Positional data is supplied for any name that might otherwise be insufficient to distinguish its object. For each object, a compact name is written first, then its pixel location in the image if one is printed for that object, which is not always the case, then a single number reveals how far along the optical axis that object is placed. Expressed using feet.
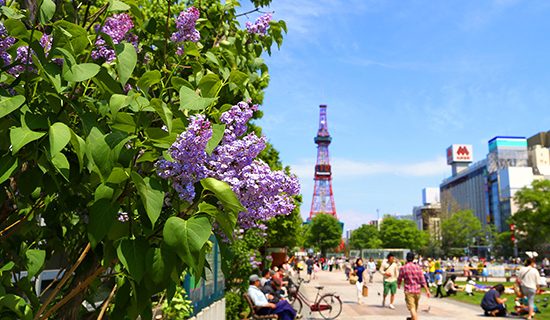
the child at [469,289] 83.70
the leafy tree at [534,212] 261.85
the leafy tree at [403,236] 412.77
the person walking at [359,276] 72.64
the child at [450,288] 82.91
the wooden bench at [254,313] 40.24
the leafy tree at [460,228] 345.10
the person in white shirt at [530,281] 53.26
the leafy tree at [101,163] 5.45
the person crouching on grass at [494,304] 56.65
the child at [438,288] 83.02
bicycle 52.90
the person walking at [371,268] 123.75
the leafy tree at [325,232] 429.38
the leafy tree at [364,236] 522.06
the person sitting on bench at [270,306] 40.63
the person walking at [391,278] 63.67
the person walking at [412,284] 45.73
